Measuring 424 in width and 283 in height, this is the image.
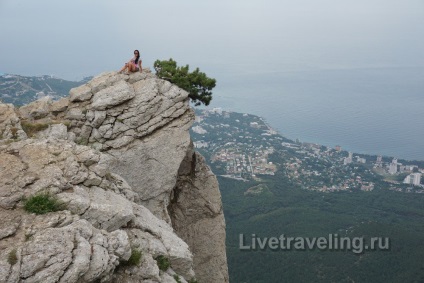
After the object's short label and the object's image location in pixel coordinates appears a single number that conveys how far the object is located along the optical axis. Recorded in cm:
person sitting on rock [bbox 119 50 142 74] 1689
